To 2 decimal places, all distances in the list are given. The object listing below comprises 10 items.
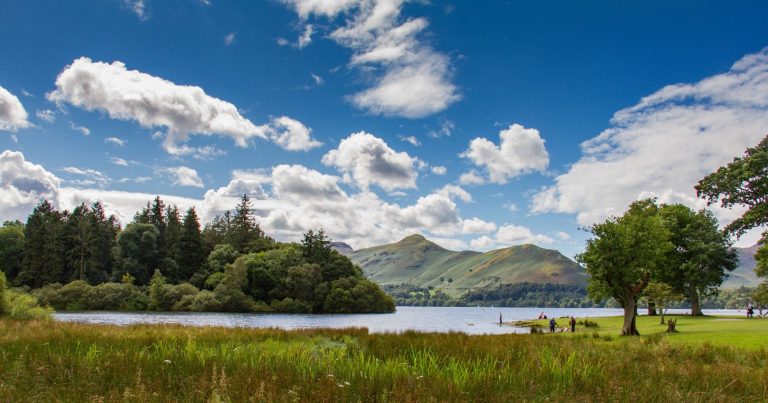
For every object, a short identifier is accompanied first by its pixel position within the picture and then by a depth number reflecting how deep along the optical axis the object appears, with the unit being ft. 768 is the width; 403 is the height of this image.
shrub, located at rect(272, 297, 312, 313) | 328.90
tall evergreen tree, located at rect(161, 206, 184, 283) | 358.41
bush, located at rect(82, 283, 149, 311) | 294.46
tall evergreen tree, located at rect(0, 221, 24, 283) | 363.76
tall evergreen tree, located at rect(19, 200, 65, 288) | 338.95
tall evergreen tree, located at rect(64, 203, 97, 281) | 351.87
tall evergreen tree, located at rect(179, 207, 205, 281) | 373.61
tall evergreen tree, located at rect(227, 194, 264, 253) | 432.25
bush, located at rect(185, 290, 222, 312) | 294.60
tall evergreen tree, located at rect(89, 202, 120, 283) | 352.90
